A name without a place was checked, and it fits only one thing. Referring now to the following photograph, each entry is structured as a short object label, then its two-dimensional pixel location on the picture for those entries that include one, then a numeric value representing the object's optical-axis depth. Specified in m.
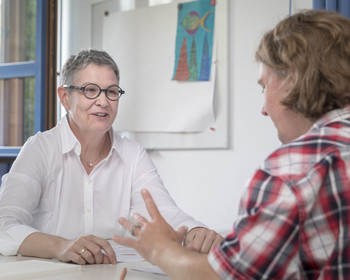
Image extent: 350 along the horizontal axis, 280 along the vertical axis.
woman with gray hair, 1.80
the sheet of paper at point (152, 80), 3.03
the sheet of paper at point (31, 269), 1.13
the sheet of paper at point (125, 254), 1.39
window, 3.20
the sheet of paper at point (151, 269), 1.21
